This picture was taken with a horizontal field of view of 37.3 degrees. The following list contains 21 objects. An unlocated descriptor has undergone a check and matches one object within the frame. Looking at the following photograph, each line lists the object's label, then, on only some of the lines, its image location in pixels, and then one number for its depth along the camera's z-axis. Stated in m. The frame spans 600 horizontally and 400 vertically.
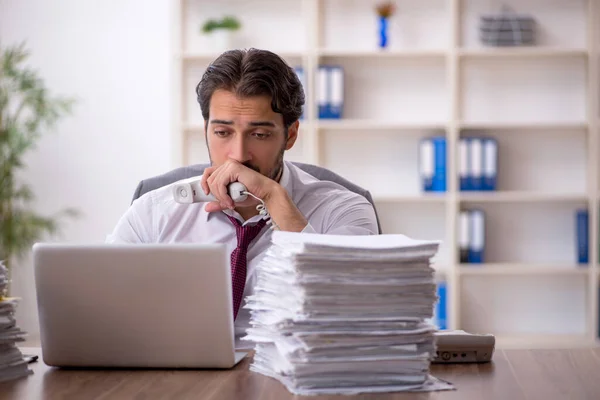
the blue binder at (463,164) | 4.47
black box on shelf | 4.54
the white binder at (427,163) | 4.47
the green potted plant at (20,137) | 4.75
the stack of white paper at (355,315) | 1.31
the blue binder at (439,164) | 4.45
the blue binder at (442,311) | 4.48
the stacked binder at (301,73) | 4.48
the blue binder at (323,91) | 4.50
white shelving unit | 4.62
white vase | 4.57
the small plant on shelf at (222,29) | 4.56
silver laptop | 1.42
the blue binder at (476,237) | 4.49
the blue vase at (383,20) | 4.51
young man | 2.14
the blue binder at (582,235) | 4.51
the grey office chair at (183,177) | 2.40
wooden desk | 1.33
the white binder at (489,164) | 4.45
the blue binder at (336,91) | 4.50
